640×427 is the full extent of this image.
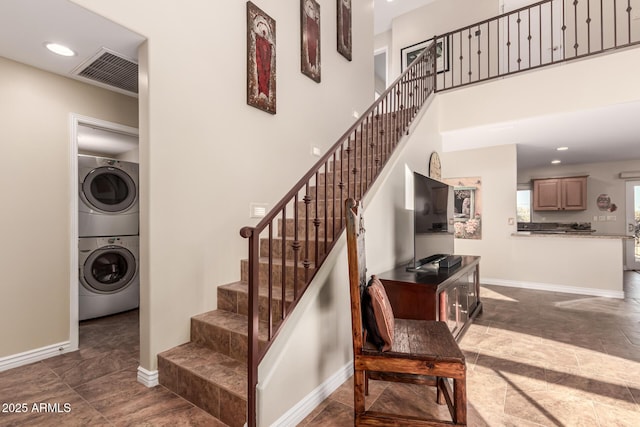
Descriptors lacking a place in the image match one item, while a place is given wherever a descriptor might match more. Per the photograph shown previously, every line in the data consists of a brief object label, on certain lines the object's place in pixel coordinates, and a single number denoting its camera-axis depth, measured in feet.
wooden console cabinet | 7.69
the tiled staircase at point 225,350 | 5.80
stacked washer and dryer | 11.11
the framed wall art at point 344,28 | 13.66
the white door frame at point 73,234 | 8.87
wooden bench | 5.10
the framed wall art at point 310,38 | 11.61
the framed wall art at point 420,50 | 19.89
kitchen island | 15.65
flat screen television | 9.14
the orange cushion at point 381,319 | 5.36
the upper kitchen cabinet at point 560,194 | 23.63
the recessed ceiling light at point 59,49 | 7.17
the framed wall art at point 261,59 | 9.47
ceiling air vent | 7.78
